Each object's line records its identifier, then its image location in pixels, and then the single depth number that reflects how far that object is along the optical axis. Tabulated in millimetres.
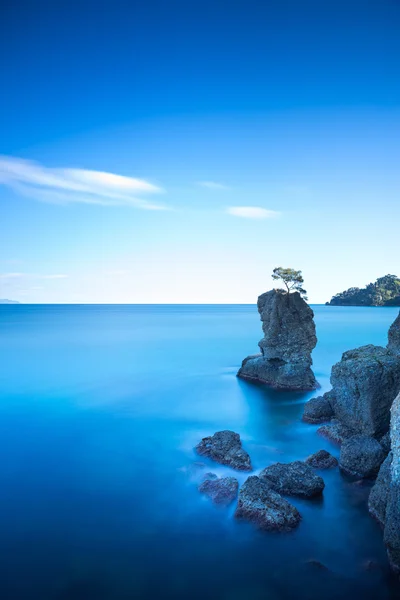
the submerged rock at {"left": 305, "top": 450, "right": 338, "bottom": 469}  16531
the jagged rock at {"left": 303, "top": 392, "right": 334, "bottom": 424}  22531
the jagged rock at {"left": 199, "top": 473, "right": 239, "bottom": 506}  14062
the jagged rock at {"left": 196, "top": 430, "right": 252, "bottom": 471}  16708
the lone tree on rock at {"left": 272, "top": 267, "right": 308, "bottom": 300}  34462
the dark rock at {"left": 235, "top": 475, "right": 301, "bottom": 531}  12367
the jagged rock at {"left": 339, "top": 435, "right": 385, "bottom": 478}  15281
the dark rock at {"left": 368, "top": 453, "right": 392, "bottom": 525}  12443
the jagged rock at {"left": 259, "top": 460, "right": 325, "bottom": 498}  14102
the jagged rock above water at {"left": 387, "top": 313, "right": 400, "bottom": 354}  21672
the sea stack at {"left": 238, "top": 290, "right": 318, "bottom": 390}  30156
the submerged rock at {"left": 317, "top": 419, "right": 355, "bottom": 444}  19375
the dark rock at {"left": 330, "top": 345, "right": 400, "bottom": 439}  17703
